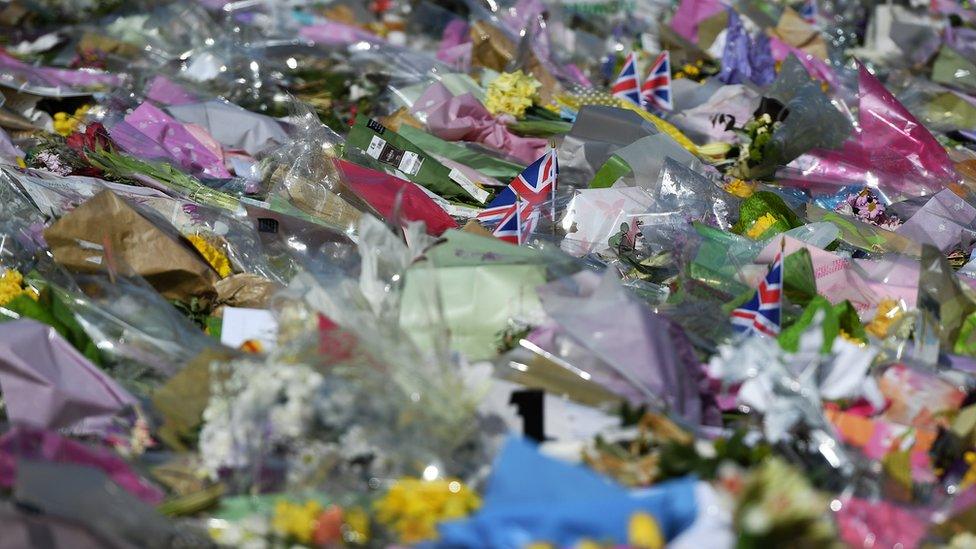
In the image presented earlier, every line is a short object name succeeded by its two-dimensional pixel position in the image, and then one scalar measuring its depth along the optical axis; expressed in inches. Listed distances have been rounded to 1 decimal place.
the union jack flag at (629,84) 361.1
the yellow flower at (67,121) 344.4
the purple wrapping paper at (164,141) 313.0
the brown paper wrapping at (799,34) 457.1
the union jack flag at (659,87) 368.2
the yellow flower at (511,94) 339.9
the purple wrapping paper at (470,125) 334.6
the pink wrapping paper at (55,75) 392.8
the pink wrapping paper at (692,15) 450.3
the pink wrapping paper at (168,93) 379.1
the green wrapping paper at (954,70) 413.1
